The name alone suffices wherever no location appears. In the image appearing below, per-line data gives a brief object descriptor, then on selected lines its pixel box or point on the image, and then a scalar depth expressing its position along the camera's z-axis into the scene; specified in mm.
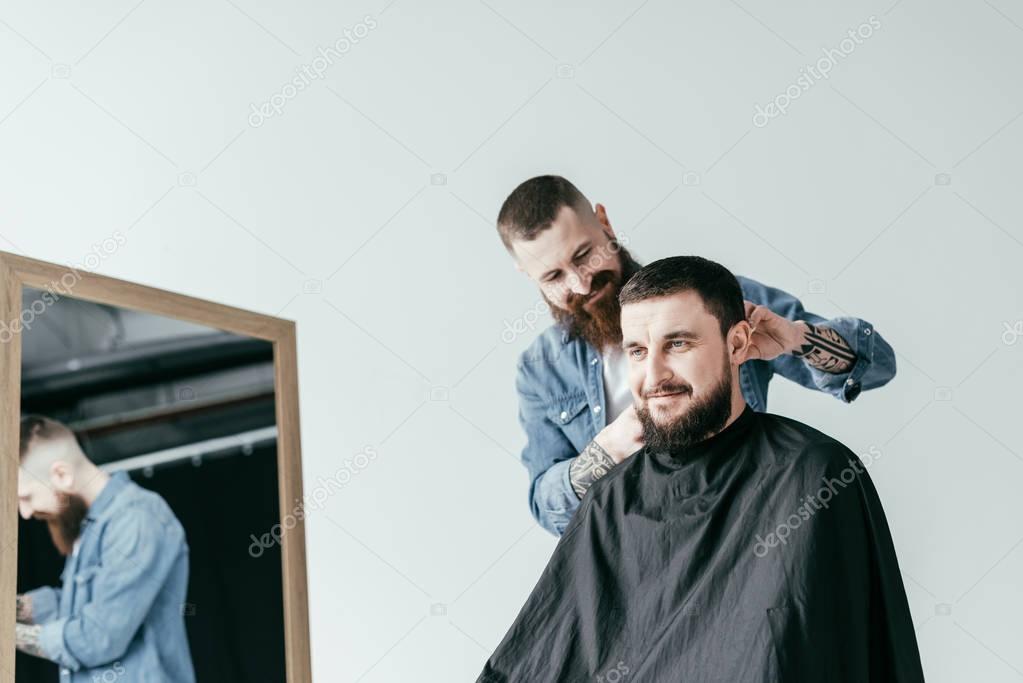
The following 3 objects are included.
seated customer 2213
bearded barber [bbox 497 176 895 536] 2936
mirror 2674
